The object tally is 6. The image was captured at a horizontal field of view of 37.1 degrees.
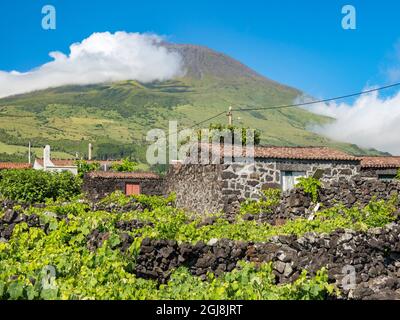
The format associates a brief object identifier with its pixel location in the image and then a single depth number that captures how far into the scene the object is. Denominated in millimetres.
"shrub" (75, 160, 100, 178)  55656
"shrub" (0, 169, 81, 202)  36688
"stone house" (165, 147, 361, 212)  25203
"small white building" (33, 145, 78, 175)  70425
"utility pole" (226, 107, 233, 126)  45094
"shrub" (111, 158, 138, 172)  51625
